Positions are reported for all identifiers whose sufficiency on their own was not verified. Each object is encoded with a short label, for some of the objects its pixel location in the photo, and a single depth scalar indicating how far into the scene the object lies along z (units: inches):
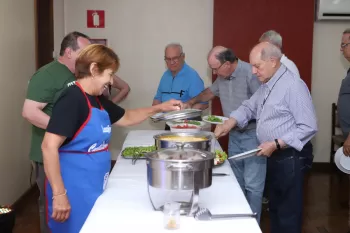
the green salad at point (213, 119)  118.7
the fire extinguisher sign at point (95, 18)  188.9
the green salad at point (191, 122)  119.5
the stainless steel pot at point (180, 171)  59.1
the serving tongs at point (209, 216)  62.9
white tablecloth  60.6
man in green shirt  95.9
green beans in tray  100.5
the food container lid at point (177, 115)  101.1
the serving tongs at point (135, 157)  96.8
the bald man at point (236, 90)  121.0
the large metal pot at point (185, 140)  80.4
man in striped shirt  92.7
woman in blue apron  70.7
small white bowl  106.0
